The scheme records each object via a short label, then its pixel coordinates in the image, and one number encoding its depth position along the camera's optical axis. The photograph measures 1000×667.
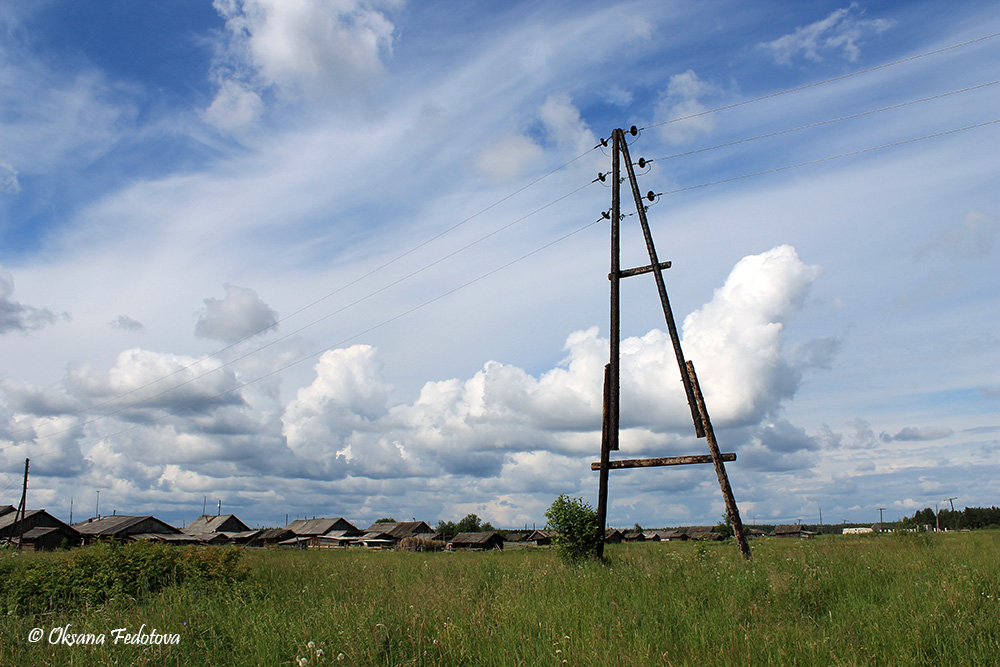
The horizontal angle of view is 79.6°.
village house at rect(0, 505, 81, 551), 67.38
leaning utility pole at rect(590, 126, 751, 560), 13.80
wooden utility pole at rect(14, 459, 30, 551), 57.90
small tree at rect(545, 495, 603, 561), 14.08
